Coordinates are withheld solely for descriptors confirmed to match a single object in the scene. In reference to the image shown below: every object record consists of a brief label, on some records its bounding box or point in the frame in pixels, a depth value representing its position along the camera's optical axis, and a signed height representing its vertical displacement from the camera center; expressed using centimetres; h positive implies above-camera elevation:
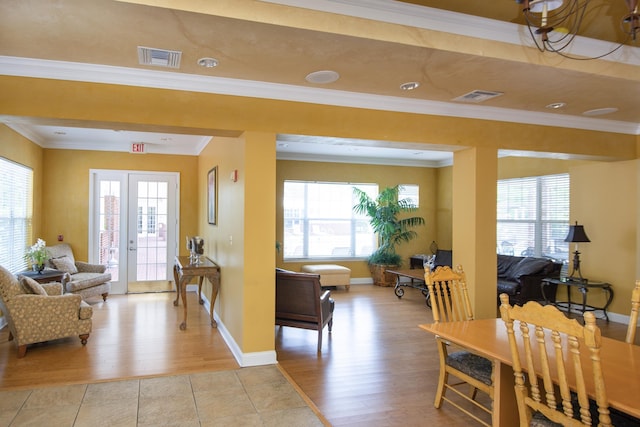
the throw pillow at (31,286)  438 -74
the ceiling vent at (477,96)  405 +118
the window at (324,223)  878 -16
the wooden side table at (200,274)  509 -71
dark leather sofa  619 -94
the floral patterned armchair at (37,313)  414 -100
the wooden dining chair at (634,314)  250 -57
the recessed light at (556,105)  438 +117
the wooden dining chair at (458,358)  274 -98
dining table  178 -73
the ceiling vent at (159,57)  309 +118
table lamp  580 -27
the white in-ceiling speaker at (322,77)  354 +118
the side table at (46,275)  525 -77
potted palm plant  881 -18
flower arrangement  546 -53
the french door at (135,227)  748 -22
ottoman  812 -112
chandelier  244 +136
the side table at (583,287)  572 -98
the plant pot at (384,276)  877 -124
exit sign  735 +116
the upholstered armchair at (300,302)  444 -91
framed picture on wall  575 +28
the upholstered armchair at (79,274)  628 -94
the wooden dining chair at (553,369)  166 -70
